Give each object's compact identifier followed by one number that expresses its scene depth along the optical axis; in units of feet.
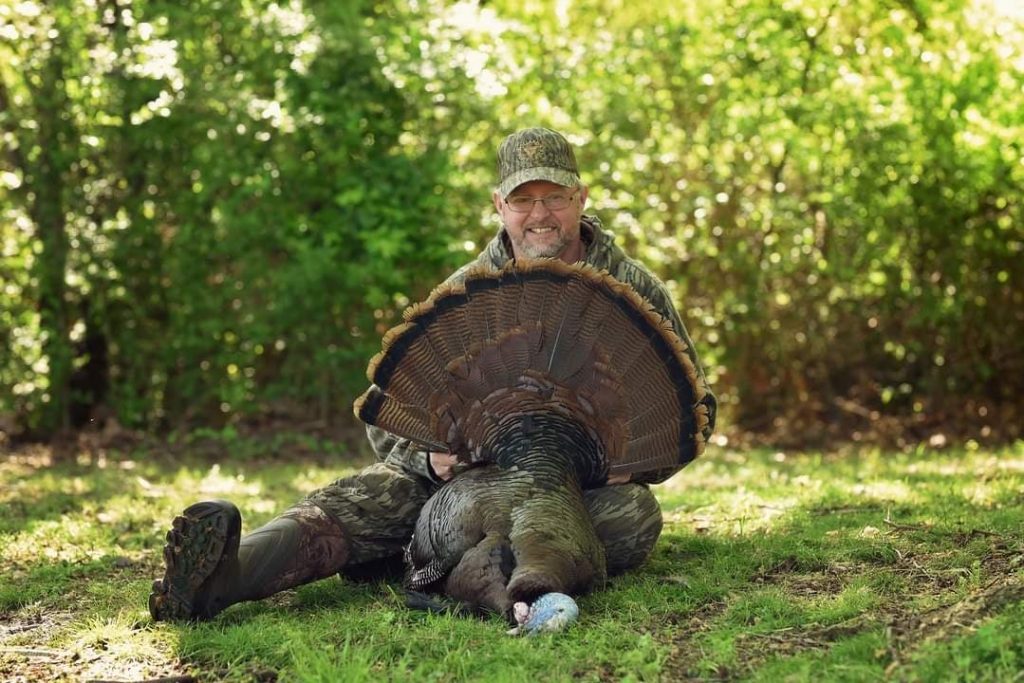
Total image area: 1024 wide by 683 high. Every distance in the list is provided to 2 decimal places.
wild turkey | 14.23
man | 13.65
